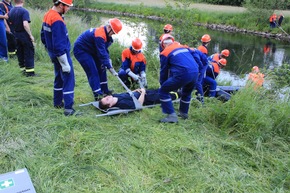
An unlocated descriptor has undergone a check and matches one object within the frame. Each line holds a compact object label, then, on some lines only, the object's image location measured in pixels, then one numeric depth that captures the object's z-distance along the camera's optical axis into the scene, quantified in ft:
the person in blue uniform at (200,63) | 14.06
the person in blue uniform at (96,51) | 14.17
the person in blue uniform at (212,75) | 21.29
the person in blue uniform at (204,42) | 22.50
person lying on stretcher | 14.46
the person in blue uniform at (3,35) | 19.78
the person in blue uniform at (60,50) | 11.72
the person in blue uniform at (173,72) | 12.95
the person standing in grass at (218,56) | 23.52
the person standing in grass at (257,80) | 14.26
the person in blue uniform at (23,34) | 17.60
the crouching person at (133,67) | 19.19
